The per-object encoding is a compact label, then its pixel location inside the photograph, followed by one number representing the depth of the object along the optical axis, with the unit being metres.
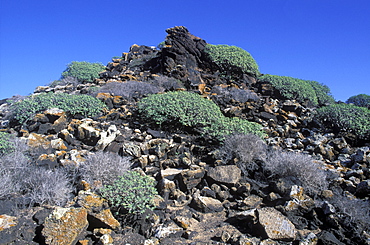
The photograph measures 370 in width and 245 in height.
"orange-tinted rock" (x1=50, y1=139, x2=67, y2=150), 6.61
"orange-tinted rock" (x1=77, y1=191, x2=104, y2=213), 4.25
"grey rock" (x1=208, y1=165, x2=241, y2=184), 5.51
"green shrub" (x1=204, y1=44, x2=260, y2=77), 15.50
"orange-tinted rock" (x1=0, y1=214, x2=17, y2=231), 3.82
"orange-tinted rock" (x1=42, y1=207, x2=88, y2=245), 3.64
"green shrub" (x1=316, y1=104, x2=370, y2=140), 8.48
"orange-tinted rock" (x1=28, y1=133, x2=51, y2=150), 6.52
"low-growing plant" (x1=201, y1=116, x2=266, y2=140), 7.30
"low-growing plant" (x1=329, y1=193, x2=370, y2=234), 4.08
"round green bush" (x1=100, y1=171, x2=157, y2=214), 4.33
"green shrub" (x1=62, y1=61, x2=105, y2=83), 16.84
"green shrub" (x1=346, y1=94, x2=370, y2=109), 14.00
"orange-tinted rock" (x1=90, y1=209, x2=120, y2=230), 4.06
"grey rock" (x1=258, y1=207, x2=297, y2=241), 3.89
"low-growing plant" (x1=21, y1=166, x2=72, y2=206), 4.54
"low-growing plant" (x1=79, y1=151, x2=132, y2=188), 5.10
